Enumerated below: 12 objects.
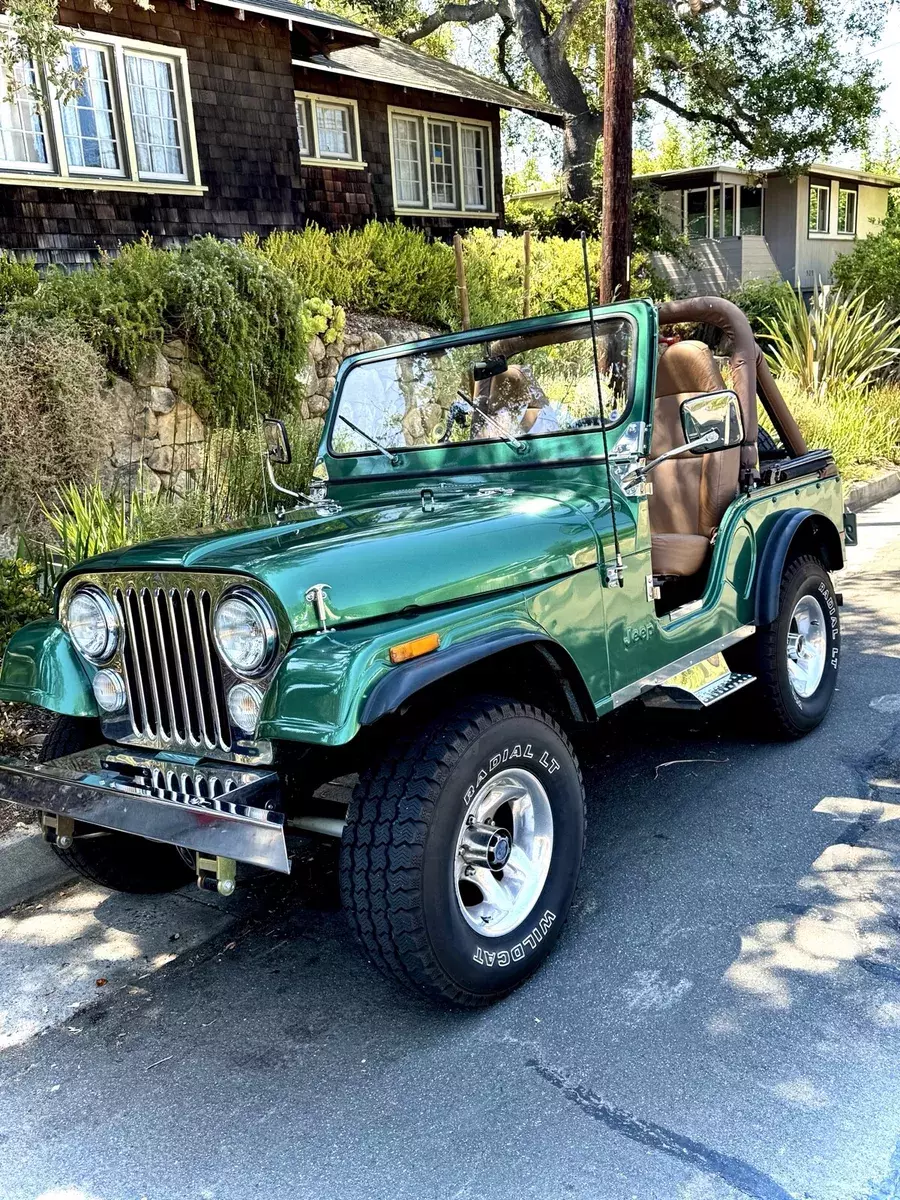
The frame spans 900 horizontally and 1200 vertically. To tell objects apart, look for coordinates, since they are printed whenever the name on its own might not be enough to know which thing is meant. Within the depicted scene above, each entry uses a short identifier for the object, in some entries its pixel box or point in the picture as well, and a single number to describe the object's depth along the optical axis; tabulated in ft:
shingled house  36.47
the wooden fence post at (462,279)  22.76
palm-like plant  40.60
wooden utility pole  25.02
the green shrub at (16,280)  28.50
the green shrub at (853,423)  37.42
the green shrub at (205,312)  27.14
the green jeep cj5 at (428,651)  8.32
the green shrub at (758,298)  65.51
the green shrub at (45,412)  23.21
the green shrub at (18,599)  15.53
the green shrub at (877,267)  58.29
